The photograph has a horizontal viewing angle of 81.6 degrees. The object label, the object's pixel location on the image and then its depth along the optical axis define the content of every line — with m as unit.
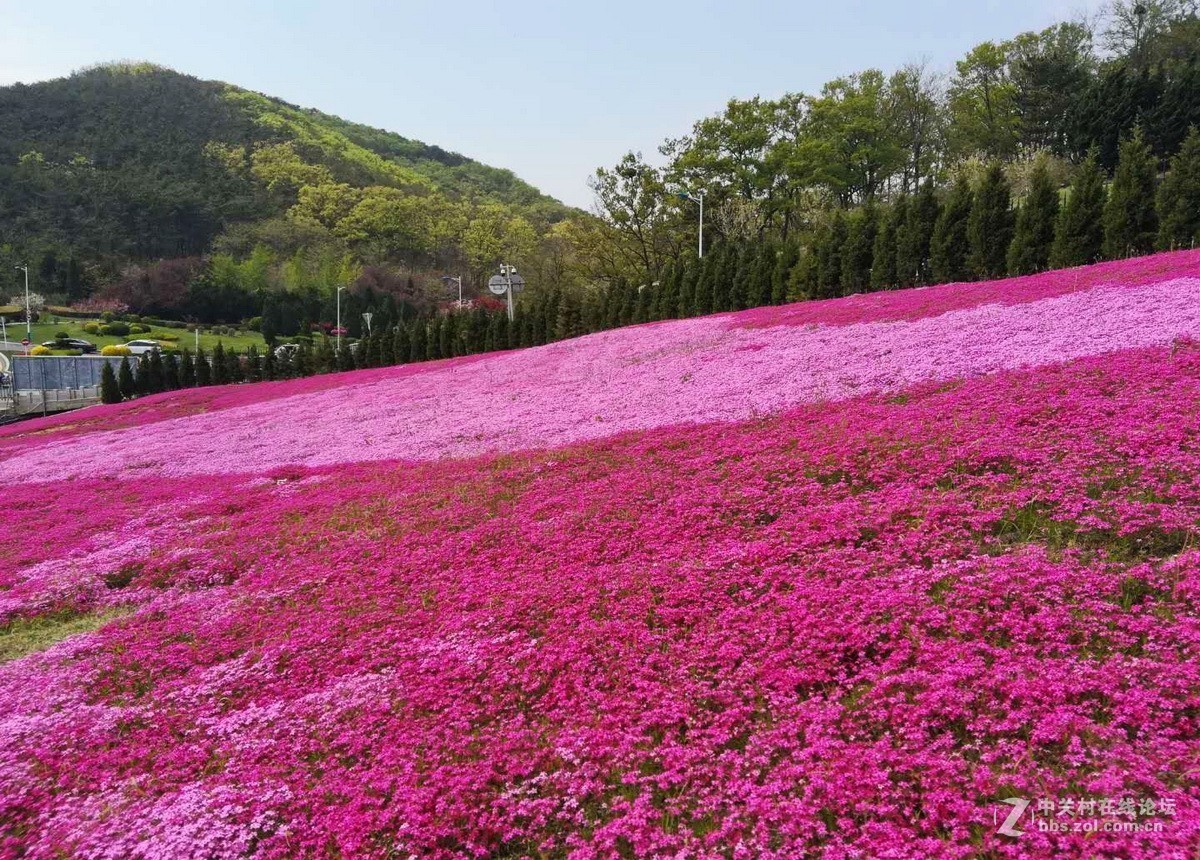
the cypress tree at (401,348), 40.24
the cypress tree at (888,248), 23.02
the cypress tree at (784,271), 25.99
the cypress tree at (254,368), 43.81
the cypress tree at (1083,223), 18.20
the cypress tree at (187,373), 43.34
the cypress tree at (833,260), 24.38
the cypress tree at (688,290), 29.25
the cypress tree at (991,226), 20.31
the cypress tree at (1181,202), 16.61
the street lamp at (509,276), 40.97
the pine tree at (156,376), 43.06
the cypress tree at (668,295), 30.23
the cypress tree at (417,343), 39.75
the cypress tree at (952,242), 21.28
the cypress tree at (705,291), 28.59
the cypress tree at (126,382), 42.06
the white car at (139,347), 70.46
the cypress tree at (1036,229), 19.11
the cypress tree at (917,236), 22.27
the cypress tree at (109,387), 41.53
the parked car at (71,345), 73.25
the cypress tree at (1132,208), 17.61
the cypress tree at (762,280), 26.72
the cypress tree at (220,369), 43.50
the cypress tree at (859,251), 23.77
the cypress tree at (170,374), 43.41
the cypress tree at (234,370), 43.75
